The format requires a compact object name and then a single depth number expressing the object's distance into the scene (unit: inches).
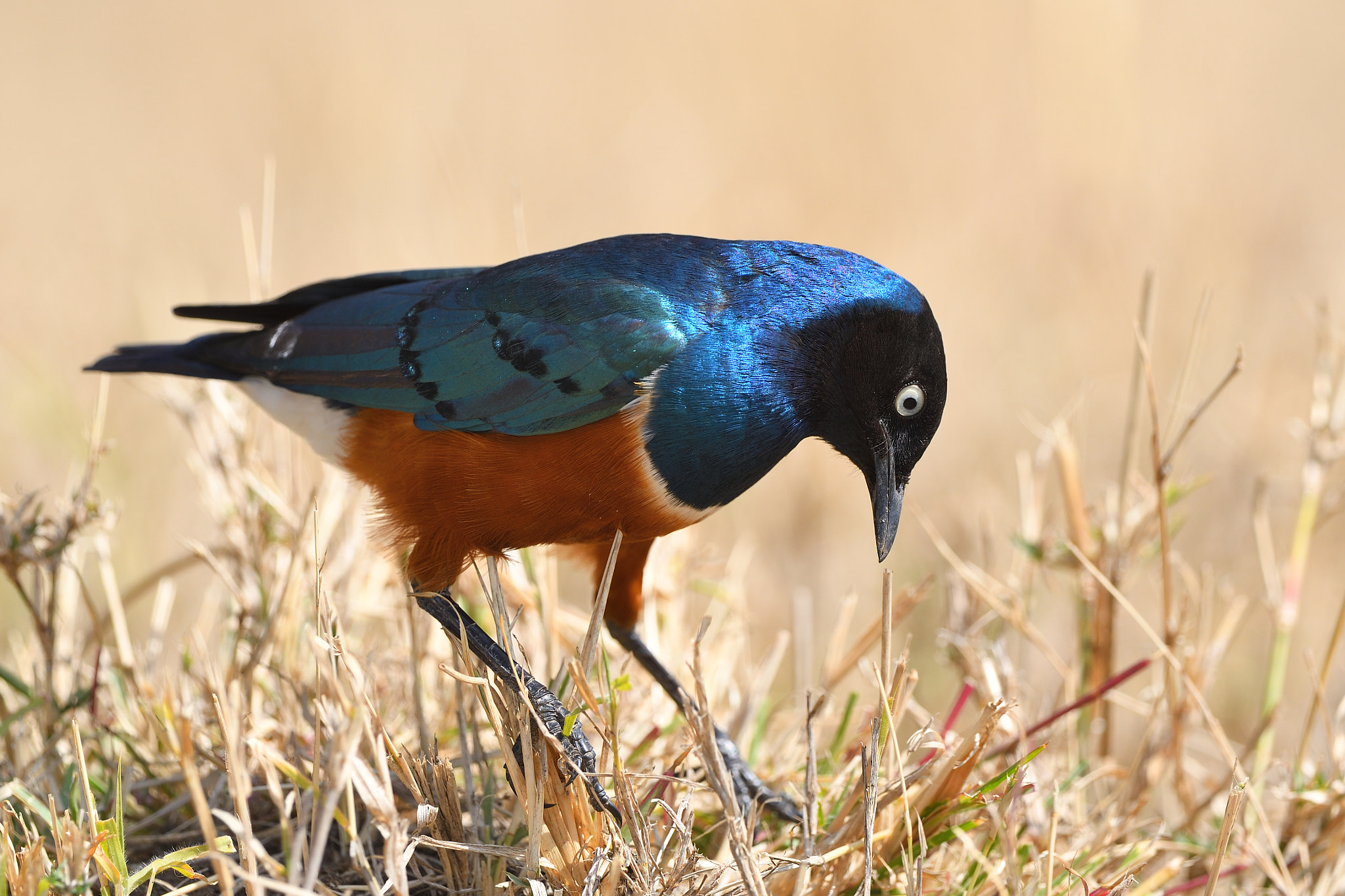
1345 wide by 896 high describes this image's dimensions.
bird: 224.1
